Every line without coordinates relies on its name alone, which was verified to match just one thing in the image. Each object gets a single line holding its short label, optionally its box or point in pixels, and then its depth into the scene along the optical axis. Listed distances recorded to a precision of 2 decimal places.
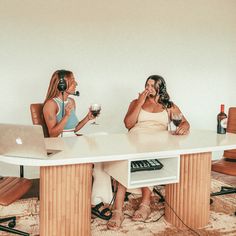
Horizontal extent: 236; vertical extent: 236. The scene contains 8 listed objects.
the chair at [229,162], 2.68
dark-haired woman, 2.89
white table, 1.88
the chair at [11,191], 1.96
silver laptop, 1.71
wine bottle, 2.57
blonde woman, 2.62
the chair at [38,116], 2.70
